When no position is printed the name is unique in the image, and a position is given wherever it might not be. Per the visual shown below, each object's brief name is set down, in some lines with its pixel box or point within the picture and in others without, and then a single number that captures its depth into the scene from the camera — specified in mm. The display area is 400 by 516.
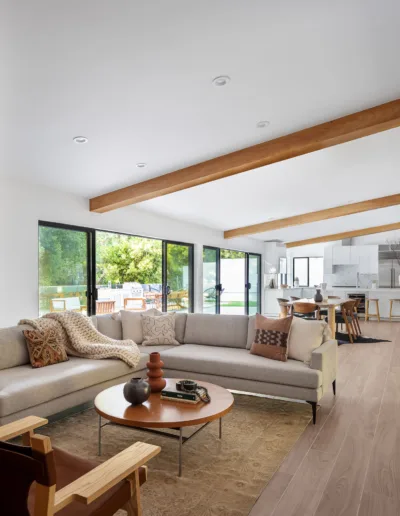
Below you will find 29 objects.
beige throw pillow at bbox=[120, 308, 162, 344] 4953
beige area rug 2328
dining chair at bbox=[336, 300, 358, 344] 7852
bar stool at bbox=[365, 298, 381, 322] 10891
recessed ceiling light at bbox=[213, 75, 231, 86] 3065
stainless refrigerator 12016
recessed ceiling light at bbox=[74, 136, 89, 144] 3809
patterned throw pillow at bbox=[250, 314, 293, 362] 4051
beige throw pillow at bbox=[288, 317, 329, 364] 3970
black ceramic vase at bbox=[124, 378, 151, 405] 2809
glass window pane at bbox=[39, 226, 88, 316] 5133
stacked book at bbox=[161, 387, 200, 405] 2898
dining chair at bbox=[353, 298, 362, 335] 8377
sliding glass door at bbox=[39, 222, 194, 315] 5266
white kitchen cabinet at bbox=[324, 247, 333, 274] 12859
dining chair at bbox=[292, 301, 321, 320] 7602
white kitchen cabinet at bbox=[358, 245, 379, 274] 12141
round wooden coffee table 2580
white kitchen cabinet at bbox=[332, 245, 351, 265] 12531
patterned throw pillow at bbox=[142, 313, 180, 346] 4906
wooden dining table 7609
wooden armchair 1212
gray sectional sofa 3176
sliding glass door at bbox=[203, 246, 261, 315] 9453
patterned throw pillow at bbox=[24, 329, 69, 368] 3727
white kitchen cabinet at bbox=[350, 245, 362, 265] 12398
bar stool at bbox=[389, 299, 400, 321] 10773
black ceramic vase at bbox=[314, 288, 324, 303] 8105
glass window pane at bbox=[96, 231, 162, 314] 6188
